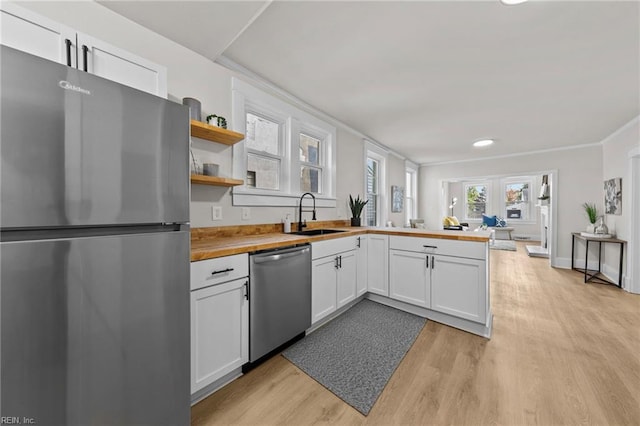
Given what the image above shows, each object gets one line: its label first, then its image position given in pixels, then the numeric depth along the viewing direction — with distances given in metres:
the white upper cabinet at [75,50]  1.12
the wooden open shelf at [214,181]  1.75
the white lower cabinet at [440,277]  2.18
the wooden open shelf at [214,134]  1.72
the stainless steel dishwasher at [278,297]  1.67
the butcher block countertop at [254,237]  1.50
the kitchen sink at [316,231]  2.68
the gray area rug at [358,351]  1.57
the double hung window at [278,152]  2.26
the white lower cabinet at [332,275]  2.19
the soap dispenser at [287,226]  2.61
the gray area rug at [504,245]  6.65
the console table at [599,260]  3.56
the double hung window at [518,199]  8.64
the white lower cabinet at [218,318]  1.37
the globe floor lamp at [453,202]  9.69
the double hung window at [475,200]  9.30
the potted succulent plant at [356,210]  3.69
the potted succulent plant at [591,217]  4.25
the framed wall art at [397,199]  5.26
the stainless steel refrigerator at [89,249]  0.75
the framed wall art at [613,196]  3.74
